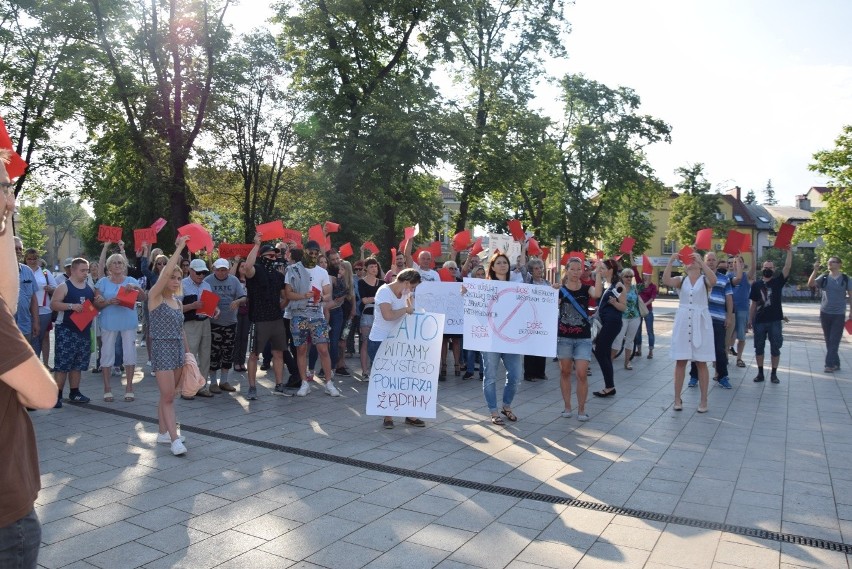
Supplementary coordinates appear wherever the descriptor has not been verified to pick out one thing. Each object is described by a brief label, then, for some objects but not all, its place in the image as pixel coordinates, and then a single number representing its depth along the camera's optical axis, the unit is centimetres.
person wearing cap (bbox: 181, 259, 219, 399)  898
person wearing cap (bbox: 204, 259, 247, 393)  965
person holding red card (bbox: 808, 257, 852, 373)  1204
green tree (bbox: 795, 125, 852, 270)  3456
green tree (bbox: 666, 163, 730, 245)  5544
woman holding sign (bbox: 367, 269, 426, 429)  746
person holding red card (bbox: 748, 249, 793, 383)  1098
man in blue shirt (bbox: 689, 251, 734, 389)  1013
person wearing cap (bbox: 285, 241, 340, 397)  907
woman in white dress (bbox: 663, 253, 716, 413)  820
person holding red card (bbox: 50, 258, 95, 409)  835
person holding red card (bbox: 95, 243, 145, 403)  875
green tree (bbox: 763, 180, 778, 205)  14088
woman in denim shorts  778
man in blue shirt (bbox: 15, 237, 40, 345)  820
